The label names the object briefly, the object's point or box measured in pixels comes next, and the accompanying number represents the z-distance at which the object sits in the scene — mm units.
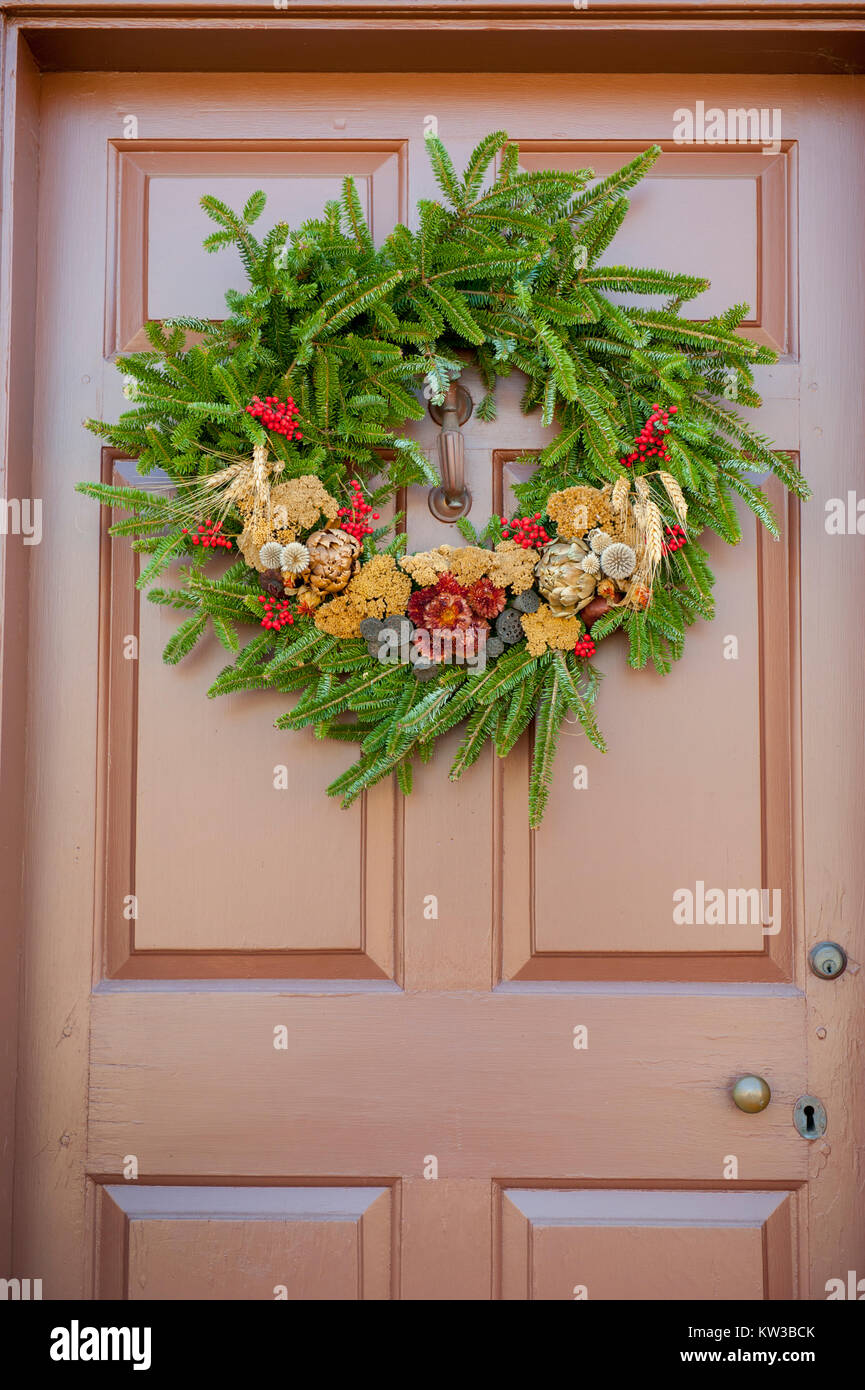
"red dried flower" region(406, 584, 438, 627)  1225
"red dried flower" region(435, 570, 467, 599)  1232
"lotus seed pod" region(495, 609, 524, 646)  1236
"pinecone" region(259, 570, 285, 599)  1225
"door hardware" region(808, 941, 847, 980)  1304
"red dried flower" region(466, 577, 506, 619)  1225
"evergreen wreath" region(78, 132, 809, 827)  1200
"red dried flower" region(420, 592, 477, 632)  1214
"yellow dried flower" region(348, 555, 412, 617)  1230
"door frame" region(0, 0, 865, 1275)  1259
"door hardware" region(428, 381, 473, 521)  1278
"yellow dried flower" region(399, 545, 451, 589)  1234
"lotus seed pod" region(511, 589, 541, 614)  1235
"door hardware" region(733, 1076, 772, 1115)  1269
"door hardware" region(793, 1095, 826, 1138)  1291
